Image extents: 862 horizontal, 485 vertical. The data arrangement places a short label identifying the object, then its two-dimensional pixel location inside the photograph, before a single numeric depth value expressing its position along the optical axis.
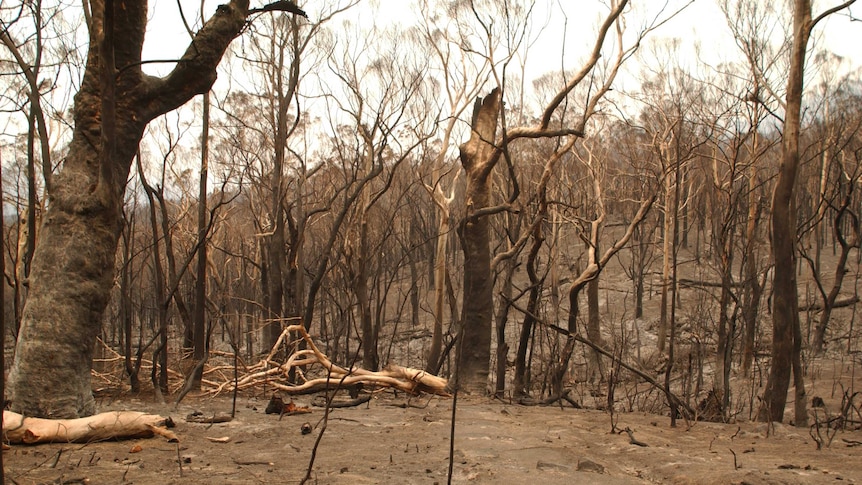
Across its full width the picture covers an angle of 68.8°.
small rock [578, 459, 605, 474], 3.90
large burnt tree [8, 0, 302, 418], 4.36
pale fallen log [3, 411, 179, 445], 4.06
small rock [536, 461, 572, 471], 3.95
